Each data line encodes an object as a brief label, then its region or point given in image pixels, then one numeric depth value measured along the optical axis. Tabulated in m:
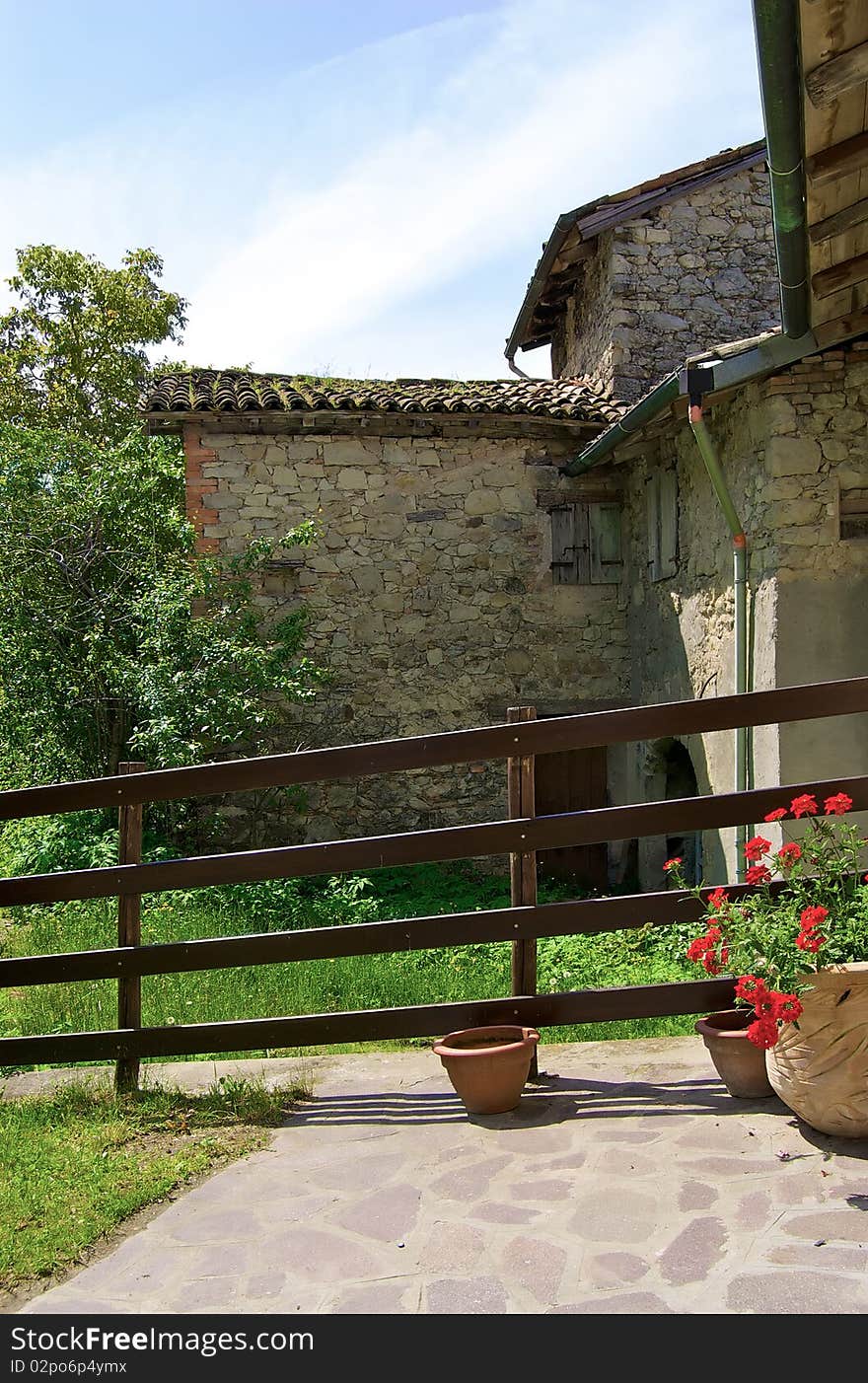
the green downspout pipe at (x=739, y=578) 7.65
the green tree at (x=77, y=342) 19.25
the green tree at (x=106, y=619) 10.04
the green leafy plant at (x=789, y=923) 3.25
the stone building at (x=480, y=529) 10.82
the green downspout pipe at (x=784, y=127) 3.76
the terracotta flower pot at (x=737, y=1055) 3.72
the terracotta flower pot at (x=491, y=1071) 3.83
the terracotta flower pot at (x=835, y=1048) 3.22
